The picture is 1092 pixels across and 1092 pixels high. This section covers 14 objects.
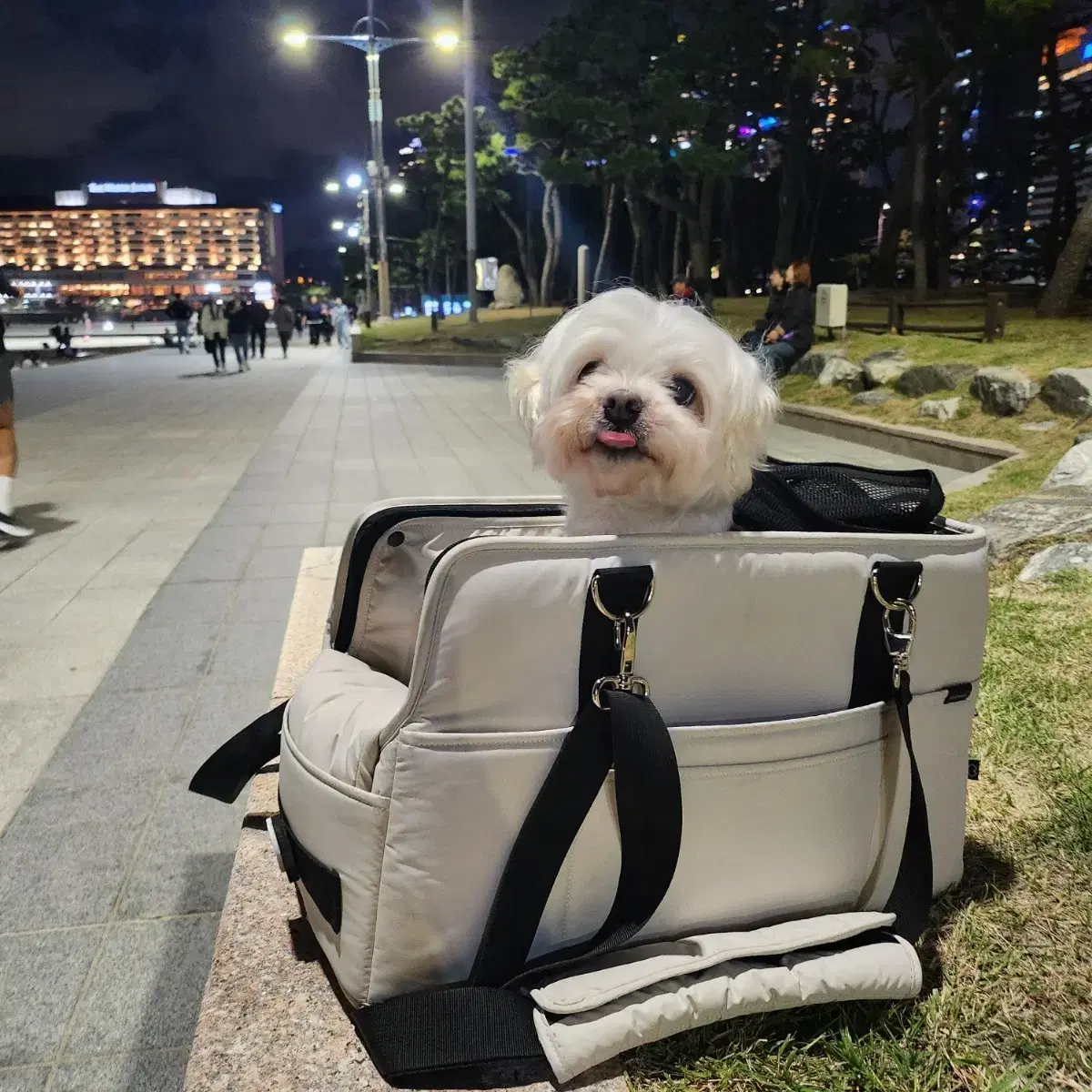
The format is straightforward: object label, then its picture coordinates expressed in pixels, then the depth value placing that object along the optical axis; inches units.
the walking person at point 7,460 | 221.8
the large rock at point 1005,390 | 341.1
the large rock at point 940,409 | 366.6
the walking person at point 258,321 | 889.9
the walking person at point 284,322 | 1003.3
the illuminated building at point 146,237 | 6958.7
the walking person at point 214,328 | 763.4
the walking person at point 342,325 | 1277.1
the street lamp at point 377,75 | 832.3
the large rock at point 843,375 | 454.6
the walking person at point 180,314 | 991.0
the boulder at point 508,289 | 1738.4
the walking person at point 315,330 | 1306.6
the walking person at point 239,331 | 815.7
